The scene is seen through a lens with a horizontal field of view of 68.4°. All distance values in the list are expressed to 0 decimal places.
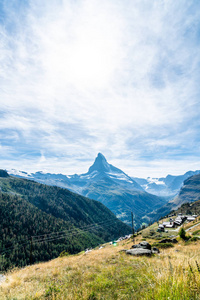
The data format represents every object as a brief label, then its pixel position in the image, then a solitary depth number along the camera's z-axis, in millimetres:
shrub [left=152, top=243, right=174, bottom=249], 22288
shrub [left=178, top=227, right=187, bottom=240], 28753
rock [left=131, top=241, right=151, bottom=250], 19206
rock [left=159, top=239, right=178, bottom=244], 27191
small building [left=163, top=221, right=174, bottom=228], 95456
